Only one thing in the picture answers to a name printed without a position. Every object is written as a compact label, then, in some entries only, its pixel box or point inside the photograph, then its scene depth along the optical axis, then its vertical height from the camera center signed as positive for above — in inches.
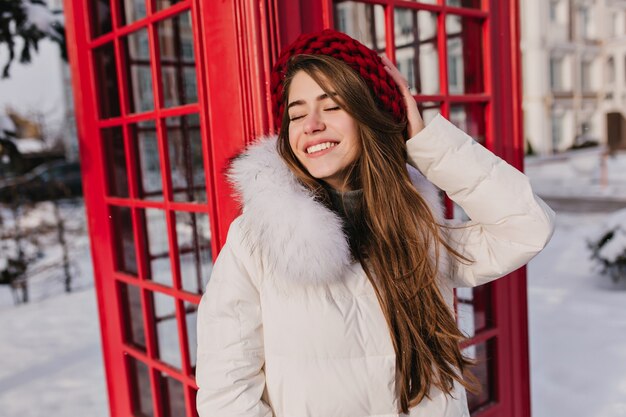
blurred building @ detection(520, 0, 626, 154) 917.2 +84.7
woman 49.0 -10.9
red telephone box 59.7 +2.3
